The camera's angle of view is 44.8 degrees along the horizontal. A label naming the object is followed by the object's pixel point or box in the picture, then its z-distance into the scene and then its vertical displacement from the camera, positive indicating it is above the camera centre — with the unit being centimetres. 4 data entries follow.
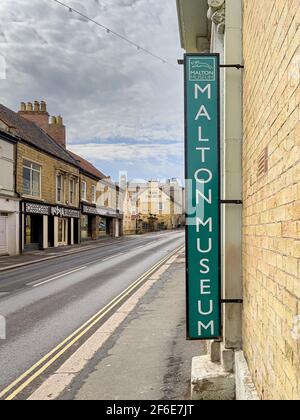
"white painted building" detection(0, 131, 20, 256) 2331 +117
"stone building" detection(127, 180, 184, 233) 7444 +362
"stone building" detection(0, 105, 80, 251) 2600 +290
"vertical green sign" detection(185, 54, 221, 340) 431 +49
